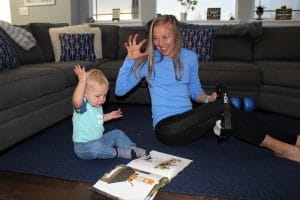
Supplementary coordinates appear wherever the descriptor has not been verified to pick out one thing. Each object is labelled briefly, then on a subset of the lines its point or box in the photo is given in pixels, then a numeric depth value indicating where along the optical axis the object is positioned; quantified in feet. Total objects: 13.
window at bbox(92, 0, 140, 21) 14.80
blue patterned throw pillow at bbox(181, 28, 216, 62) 10.51
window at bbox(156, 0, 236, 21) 13.82
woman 5.70
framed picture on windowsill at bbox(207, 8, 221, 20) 13.82
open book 4.56
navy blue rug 4.99
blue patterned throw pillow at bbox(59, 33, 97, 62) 10.68
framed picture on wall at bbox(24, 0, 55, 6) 14.42
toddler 5.64
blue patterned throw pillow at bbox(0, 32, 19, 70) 8.03
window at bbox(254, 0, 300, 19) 13.01
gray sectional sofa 6.84
